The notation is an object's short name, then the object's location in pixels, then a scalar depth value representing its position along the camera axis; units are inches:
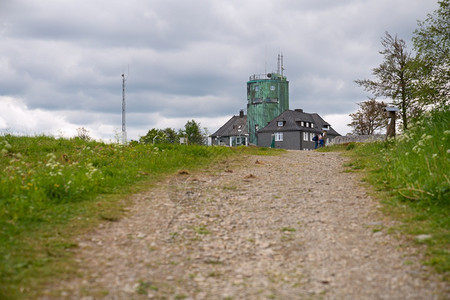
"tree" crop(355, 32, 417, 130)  1360.7
